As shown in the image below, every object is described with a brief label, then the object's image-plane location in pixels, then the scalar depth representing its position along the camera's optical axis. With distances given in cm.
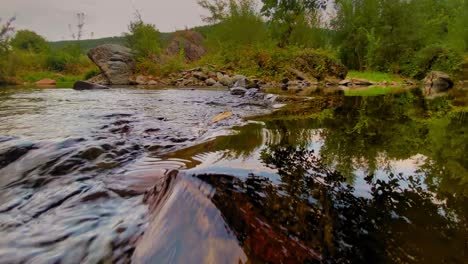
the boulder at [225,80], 1207
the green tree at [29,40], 3773
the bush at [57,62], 2608
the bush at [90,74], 1922
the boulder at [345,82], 1231
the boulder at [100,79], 1494
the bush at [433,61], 1493
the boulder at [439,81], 1050
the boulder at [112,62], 1450
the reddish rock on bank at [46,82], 1641
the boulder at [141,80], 1433
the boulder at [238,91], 717
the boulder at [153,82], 1428
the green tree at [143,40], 1717
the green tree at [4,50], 1568
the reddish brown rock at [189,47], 2532
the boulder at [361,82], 1259
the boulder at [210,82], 1280
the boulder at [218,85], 1191
